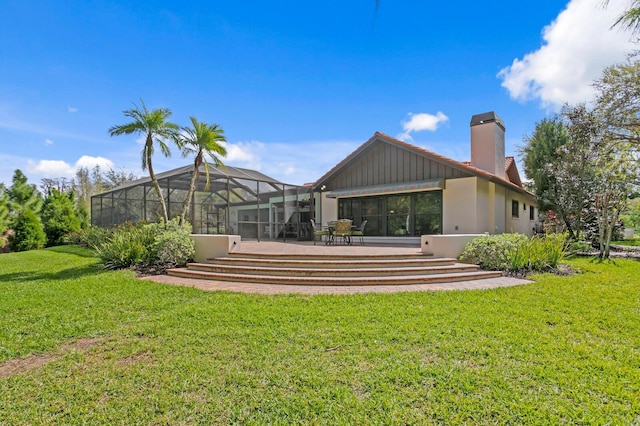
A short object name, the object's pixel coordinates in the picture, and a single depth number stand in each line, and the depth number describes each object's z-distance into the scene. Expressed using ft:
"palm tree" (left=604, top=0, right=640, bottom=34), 14.62
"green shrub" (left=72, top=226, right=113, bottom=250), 53.31
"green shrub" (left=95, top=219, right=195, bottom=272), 35.14
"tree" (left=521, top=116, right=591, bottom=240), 55.42
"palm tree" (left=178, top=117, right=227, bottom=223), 39.93
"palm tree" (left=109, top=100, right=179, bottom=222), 36.83
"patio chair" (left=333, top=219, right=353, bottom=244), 46.83
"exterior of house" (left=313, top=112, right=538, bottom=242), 48.34
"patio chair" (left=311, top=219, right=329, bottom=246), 47.65
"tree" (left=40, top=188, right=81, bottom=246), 71.87
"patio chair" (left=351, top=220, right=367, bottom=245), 48.20
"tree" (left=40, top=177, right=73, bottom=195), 136.86
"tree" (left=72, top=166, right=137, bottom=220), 140.05
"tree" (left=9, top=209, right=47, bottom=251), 64.54
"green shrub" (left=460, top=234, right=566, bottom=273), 32.60
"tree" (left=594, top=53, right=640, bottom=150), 49.47
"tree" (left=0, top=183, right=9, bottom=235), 56.70
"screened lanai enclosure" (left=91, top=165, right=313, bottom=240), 55.47
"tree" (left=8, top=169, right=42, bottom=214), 76.13
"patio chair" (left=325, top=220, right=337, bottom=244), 49.48
